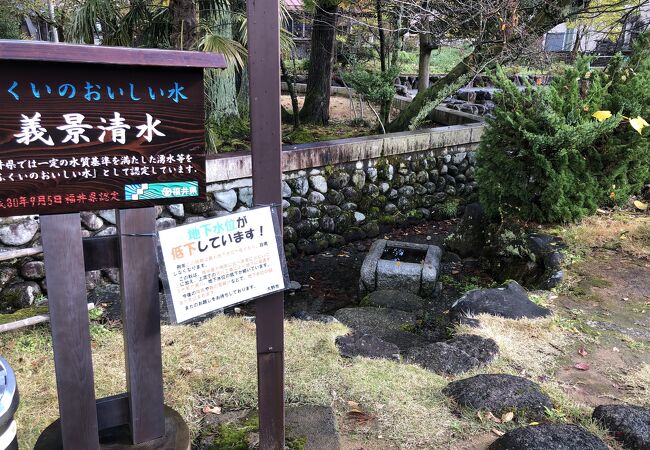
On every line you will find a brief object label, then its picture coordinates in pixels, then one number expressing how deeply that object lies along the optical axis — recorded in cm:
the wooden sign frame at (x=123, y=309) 195
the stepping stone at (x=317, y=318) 423
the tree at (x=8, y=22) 1214
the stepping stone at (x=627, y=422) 260
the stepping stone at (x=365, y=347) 367
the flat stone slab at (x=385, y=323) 425
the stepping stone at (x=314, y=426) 275
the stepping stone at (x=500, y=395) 290
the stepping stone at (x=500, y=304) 419
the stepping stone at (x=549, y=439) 241
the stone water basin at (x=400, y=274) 561
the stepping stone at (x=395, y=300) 524
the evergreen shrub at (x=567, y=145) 556
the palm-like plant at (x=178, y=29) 603
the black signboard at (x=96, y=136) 181
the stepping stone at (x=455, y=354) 347
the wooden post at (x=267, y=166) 211
